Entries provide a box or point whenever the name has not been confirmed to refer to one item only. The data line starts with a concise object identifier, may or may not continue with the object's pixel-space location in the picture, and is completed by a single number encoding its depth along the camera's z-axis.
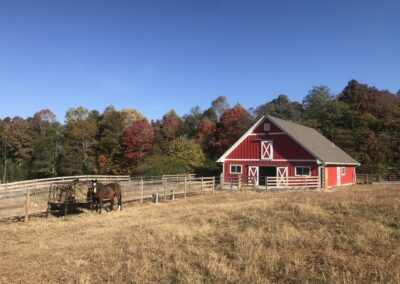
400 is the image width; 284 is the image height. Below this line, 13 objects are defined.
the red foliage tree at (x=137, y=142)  65.94
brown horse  20.33
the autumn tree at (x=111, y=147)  67.12
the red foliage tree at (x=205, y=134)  68.81
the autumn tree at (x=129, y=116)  78.13
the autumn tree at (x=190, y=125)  81.24
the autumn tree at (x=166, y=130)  68.75
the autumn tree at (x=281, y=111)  86.69
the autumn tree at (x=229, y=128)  64.56
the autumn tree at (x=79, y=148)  67.88
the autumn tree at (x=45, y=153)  71.25
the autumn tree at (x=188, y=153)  58.04
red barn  36.97
